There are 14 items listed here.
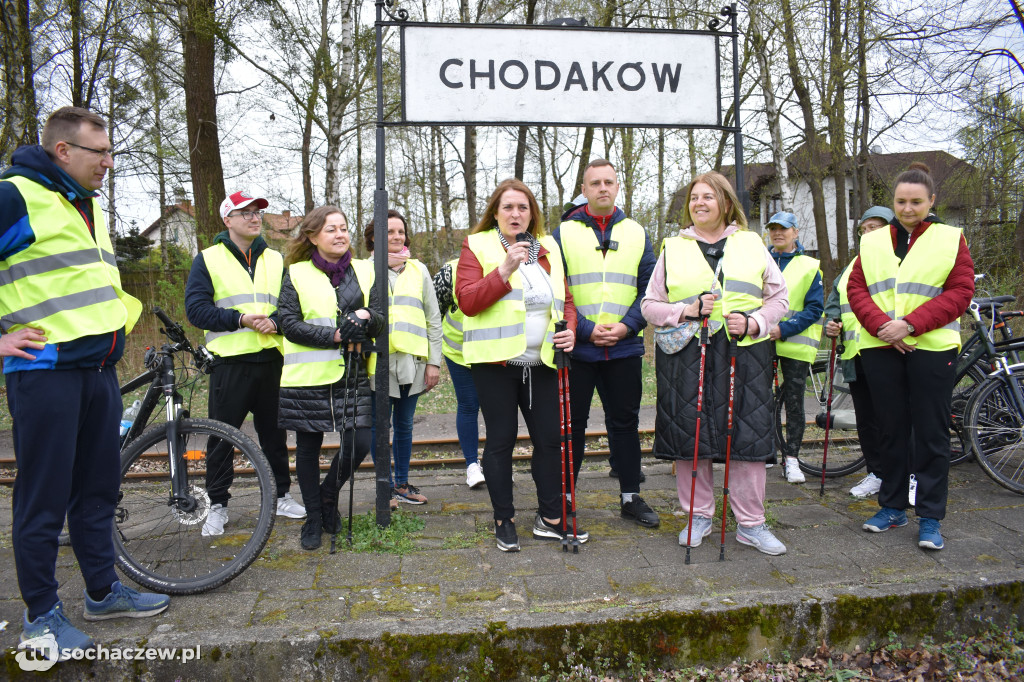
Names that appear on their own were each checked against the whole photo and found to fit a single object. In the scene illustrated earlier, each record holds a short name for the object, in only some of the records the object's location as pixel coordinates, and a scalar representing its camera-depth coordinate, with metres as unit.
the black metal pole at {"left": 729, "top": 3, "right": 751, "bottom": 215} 4.30
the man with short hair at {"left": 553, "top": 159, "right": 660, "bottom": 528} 4.00
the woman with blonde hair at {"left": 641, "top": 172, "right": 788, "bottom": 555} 3.59
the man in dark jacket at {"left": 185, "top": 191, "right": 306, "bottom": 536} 3.93
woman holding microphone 3.65
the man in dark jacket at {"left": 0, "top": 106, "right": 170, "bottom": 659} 2.70
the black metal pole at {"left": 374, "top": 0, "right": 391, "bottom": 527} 4.01
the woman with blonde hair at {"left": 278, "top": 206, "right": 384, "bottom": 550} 3.73
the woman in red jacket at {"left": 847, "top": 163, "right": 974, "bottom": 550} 3.71
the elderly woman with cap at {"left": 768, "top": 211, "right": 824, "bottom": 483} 4.95
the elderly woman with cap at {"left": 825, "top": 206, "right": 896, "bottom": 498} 4.57
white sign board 4.05
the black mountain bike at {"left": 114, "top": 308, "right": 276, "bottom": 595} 3.26
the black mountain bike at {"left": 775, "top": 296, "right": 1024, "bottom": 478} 4.68
